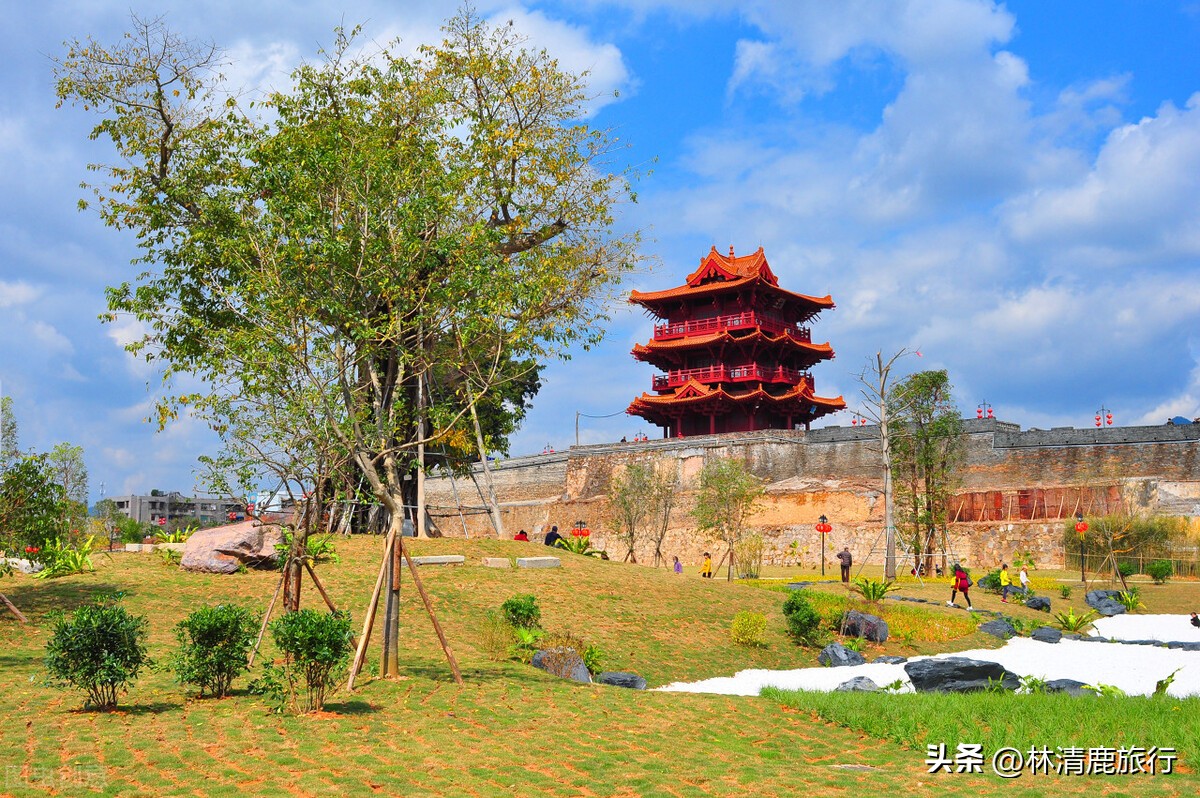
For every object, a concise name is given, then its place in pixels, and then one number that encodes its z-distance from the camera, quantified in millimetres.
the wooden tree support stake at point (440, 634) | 11859
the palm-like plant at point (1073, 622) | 23562
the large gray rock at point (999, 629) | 22266
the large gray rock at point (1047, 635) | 22156
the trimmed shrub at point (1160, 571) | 32406
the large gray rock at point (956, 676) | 12938
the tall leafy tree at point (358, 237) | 14062
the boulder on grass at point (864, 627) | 20328
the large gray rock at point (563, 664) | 14117
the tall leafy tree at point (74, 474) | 43028
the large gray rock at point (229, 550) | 20391
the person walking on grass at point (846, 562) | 31705
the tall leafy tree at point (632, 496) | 39712
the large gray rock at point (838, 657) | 18297
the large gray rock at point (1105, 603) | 27031
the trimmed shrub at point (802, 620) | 19359
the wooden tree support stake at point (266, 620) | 12441
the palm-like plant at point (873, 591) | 23844
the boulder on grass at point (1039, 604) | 26884
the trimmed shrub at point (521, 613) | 15516
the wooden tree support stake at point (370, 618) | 11141
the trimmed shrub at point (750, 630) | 18823
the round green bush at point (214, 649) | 10492
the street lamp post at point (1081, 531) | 33388
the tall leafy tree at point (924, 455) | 37188
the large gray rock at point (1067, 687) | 12969
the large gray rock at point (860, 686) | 13249
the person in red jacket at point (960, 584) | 25691
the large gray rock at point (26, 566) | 21047
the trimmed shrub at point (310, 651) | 9836
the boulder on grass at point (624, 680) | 14273
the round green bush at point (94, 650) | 9797
